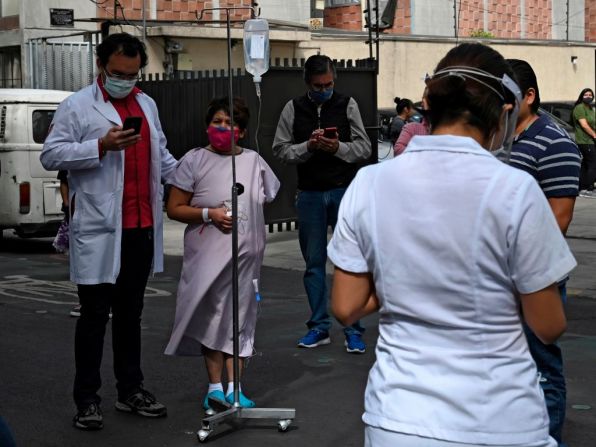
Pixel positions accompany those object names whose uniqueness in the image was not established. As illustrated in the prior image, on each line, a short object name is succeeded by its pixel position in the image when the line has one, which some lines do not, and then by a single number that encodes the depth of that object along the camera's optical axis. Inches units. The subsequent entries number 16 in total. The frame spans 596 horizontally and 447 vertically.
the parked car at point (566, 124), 1009.5
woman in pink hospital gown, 253.0
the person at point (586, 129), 778.2
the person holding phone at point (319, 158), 319.6
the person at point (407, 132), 355.6
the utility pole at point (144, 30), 979.9
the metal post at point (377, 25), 747.4
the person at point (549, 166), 196.5
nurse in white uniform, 110.0
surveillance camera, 1024.2
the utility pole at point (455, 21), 1382.0
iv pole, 243.0
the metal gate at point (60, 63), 986.1
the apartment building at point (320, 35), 993.5
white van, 581.9
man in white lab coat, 243.3
